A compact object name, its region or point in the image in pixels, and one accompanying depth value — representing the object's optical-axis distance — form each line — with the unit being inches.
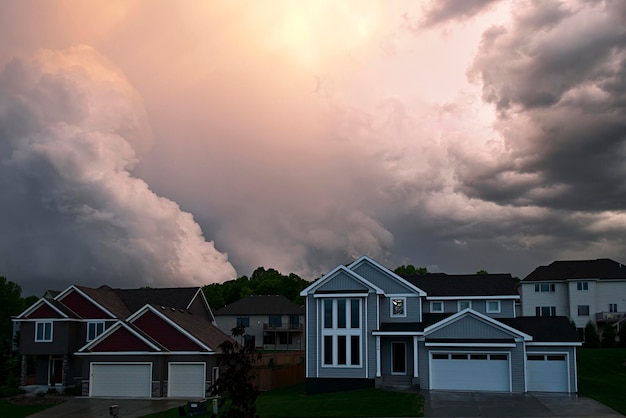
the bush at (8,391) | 1957.4
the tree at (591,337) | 2615.7
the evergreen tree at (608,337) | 2609.0
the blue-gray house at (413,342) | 1656.0
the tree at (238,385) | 797.2
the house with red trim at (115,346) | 1855.3
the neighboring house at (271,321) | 3457.2
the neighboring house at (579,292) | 2967.5
